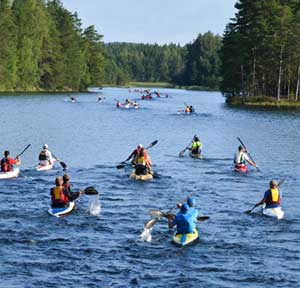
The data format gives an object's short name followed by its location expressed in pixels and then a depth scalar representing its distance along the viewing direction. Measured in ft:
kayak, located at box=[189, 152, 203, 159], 149.37
